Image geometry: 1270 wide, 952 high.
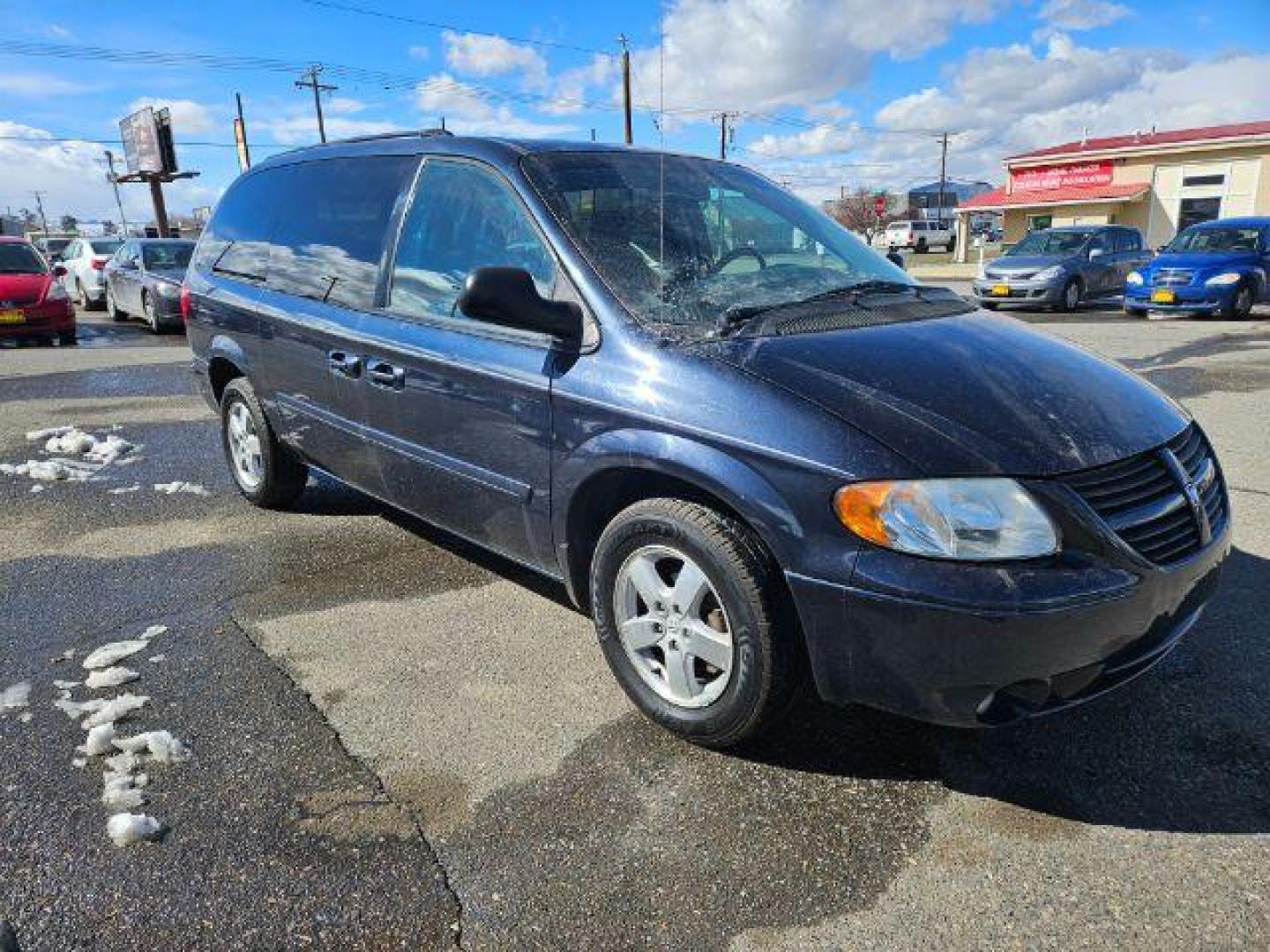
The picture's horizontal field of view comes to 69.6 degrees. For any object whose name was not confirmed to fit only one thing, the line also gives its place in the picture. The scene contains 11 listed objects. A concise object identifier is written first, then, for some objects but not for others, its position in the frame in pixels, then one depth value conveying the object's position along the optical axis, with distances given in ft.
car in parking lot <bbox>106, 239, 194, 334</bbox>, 48.03
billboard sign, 124.77
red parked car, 42.60
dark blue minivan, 7.41
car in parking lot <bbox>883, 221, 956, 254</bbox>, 175.60
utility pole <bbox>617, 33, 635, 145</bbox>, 102.84
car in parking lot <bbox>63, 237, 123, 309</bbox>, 62.39
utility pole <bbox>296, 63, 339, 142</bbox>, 163.94
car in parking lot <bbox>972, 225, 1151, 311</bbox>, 53.93
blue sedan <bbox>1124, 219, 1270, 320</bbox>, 46.96
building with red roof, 106.93
